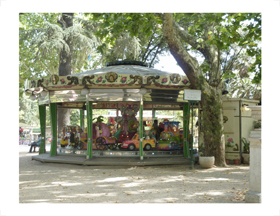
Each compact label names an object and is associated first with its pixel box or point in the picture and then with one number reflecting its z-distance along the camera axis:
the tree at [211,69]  10.17
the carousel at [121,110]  11.14
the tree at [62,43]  19.50
